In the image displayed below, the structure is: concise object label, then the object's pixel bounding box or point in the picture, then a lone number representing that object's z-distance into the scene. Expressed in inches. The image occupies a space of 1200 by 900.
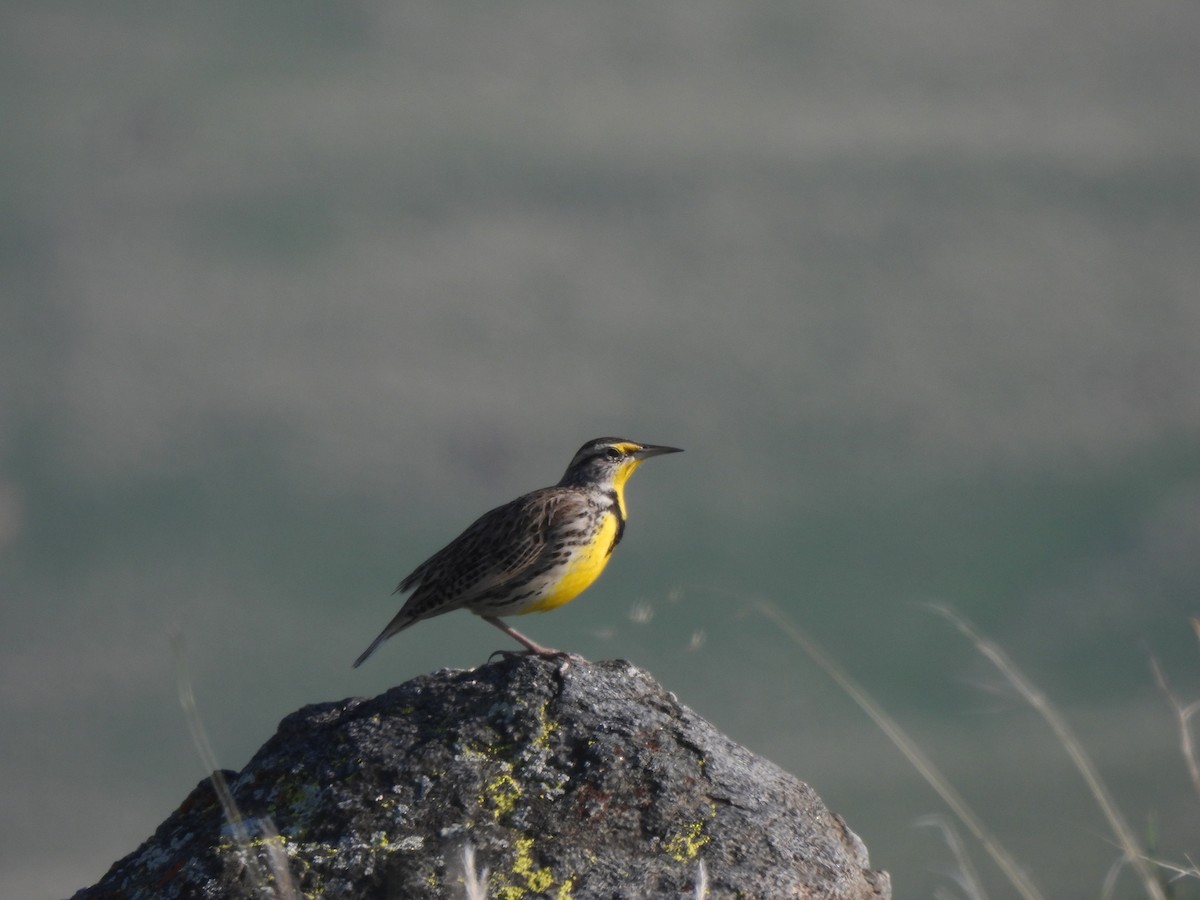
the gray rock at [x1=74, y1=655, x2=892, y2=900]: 413.1
